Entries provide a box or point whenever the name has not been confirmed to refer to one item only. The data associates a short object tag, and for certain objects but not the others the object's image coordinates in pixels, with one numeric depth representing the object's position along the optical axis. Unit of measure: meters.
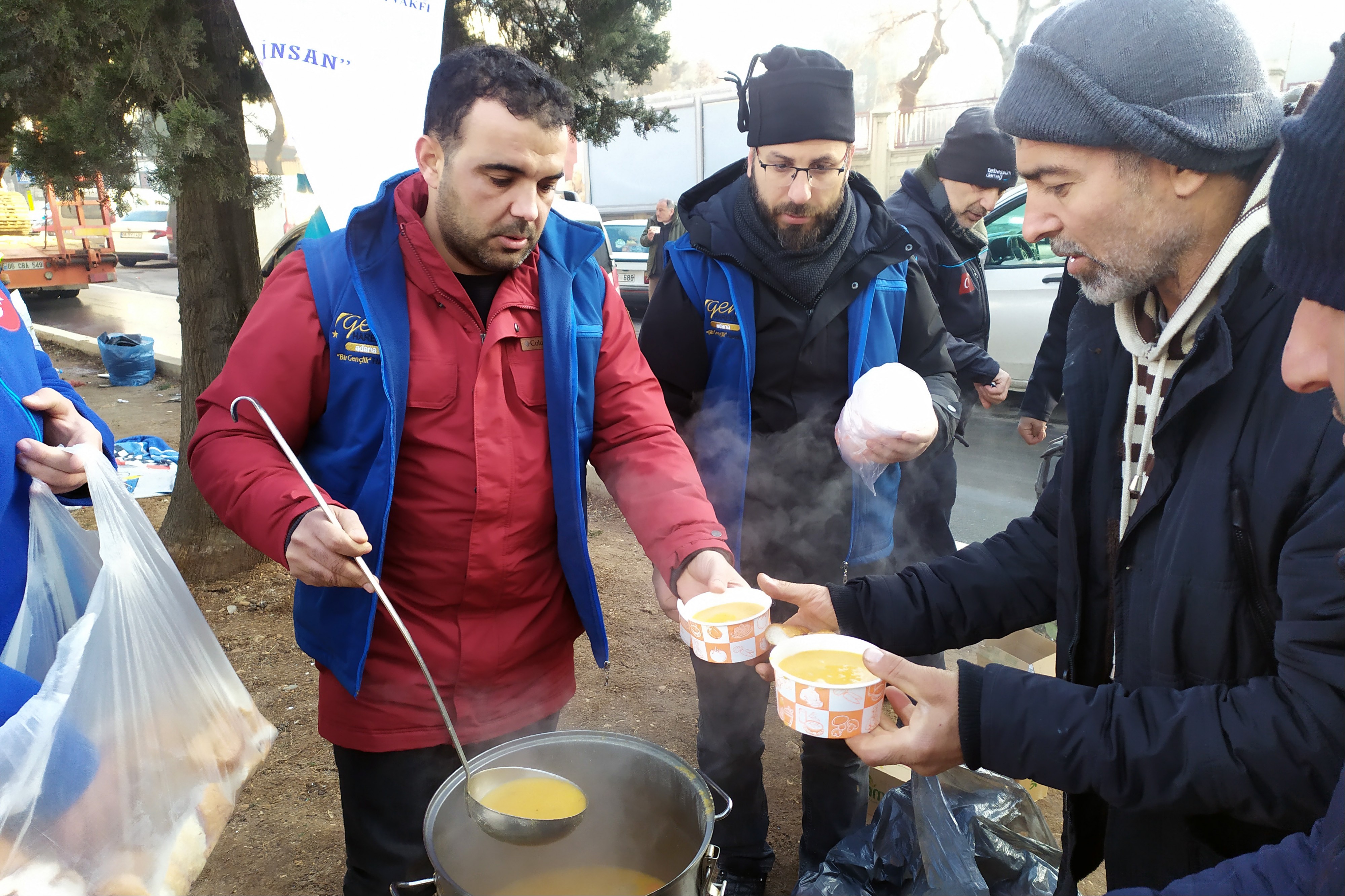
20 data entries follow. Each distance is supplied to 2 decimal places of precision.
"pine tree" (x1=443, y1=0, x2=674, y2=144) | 4.49
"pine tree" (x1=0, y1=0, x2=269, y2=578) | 3.21
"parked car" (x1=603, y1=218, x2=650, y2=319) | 14.43
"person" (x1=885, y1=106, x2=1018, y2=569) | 3.68
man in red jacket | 1.95
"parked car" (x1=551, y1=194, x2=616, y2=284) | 6.66
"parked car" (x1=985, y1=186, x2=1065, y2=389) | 7.96
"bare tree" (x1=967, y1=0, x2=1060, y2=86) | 20.88
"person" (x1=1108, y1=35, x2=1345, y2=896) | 0.93
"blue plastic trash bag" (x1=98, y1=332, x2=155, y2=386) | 9.72
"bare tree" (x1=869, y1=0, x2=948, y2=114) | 22.44
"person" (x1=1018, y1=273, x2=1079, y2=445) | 3.54
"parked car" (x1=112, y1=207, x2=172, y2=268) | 24.36
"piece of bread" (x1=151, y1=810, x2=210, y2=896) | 1.62
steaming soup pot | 1.62
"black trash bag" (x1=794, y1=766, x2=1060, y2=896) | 2.06
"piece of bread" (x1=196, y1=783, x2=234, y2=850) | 1.76
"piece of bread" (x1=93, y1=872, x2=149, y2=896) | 1.53
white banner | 3.57
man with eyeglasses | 2.79
